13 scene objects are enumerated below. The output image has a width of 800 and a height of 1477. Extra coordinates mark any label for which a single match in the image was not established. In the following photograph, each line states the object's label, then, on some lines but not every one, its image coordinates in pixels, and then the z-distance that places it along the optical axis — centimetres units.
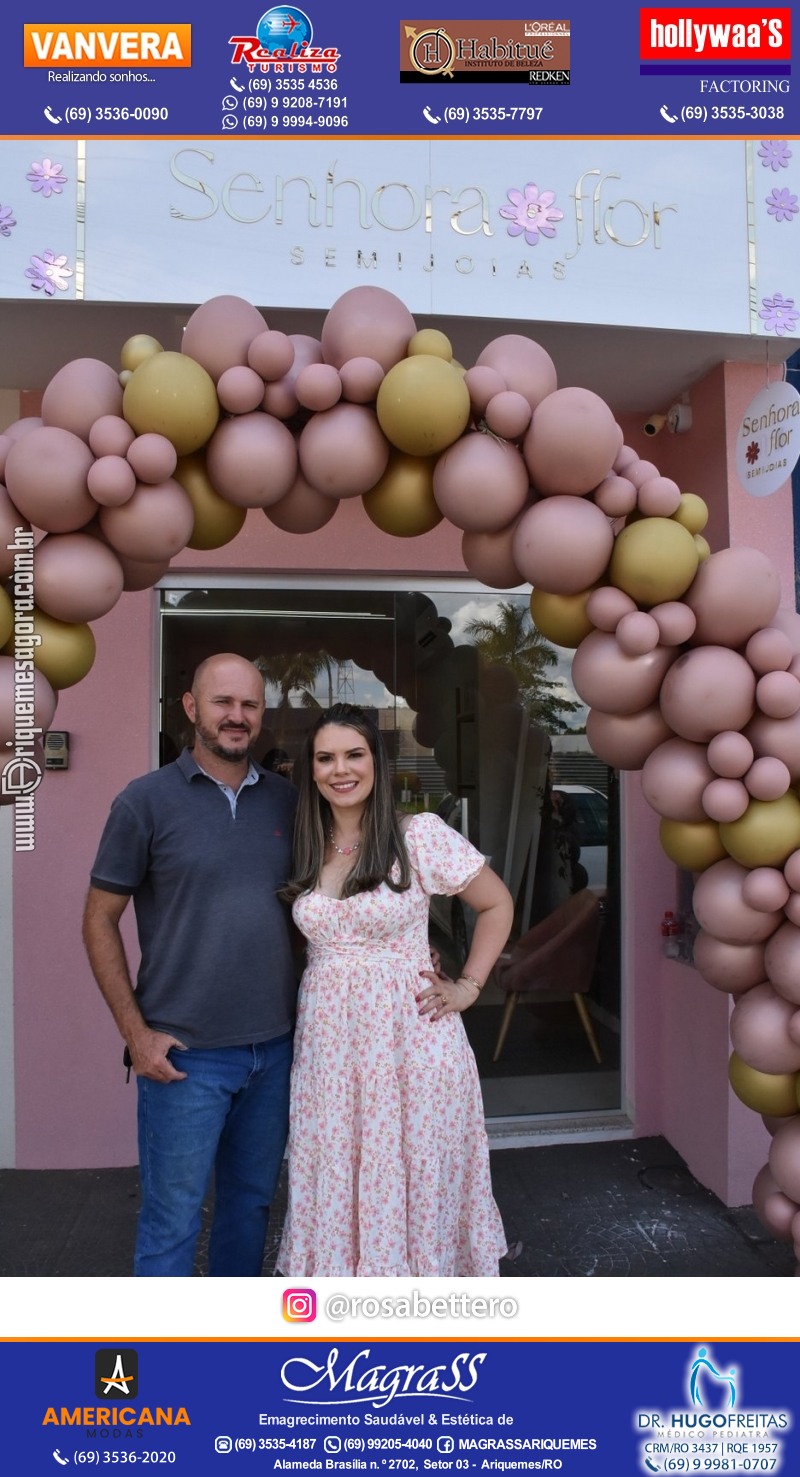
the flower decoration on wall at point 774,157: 295
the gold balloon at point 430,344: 158
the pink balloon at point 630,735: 160
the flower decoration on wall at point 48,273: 276
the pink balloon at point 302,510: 165
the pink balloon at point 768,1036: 152
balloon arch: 147
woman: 188
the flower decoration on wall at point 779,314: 299
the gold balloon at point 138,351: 158
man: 191
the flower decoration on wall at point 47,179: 274
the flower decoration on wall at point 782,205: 296
